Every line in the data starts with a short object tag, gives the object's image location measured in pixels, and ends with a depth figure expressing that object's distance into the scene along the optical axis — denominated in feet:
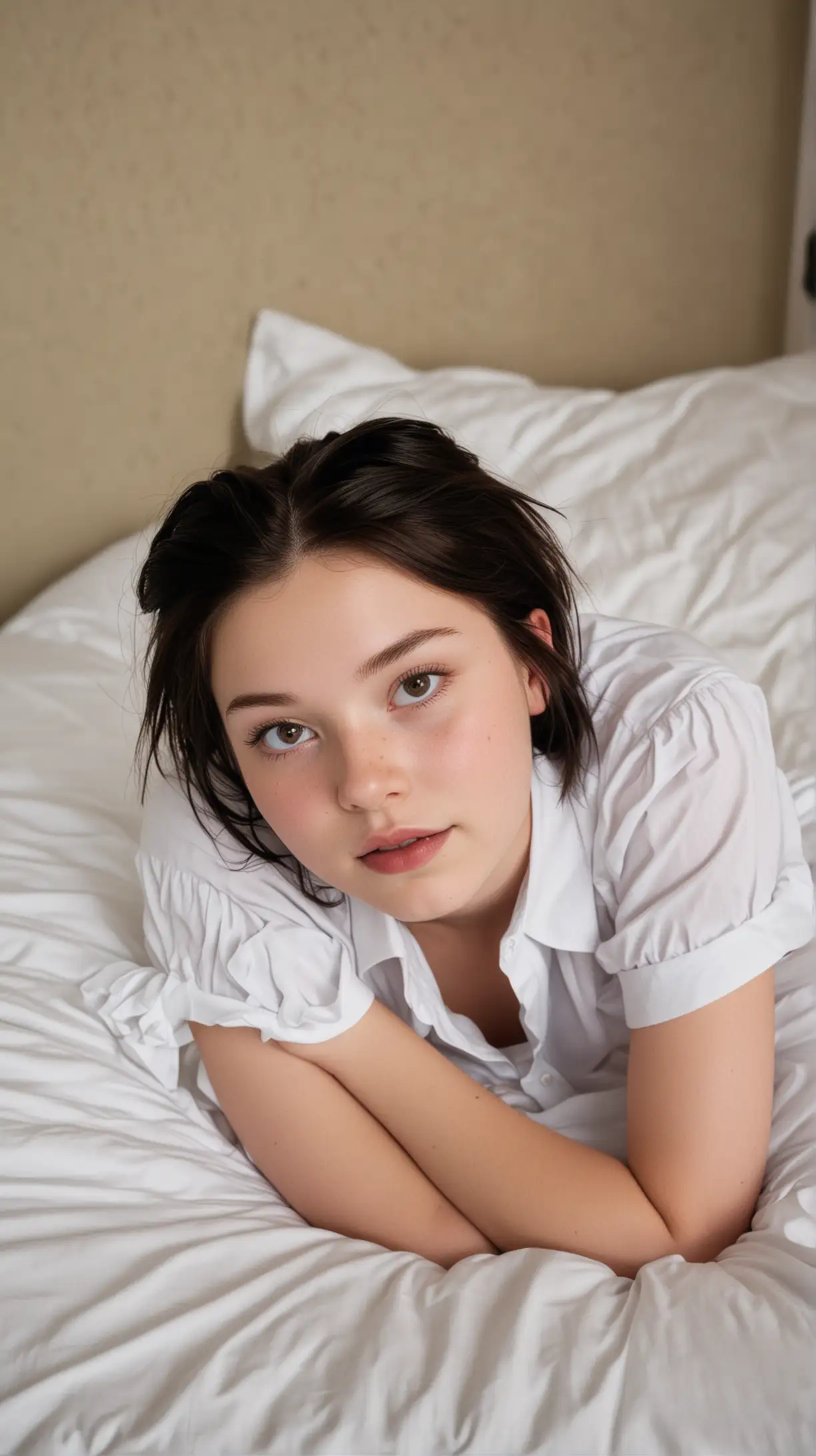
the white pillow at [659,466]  4.93
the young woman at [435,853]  2.97
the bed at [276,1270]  2.35
